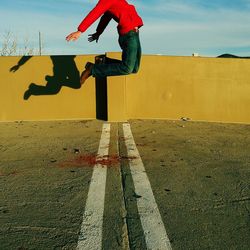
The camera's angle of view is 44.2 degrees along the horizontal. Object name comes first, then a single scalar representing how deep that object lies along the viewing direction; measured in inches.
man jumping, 160.9
